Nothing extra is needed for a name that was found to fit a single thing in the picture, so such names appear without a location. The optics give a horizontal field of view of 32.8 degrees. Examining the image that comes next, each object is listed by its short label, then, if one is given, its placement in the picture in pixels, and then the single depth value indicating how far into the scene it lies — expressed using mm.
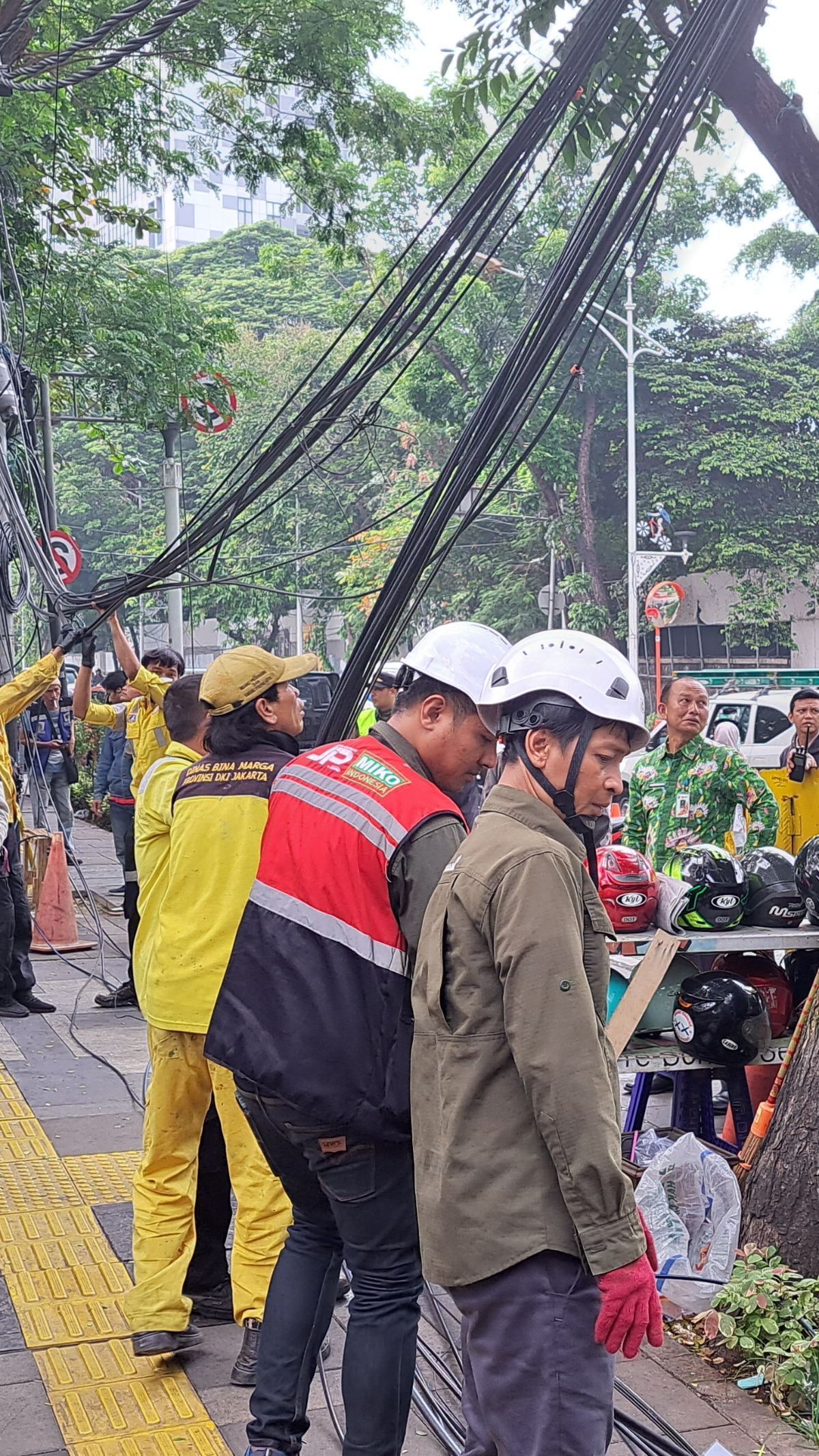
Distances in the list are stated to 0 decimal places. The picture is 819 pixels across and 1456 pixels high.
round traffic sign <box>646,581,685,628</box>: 25953
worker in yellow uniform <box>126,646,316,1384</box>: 3787
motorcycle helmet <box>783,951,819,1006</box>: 5609
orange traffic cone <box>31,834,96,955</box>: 10266
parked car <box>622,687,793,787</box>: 18047
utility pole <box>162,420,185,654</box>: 14422
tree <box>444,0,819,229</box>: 5055
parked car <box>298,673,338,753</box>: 18188
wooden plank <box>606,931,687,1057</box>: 4984
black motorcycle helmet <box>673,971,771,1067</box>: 5086
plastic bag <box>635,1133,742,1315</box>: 4254
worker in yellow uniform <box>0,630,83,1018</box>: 7922
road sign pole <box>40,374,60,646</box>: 11305
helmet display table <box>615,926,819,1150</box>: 5102
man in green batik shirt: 6359
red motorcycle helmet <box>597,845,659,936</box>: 5188
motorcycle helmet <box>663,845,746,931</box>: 5250
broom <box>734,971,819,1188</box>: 4629
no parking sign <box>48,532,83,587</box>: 11742
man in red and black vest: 2770
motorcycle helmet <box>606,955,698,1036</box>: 5316
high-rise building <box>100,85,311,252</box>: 93500
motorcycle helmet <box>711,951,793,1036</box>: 5504
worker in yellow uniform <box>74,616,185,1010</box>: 7582
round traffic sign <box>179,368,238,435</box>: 13508
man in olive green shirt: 2236
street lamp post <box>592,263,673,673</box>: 28688
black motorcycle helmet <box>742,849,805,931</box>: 5359
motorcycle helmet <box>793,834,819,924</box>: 5320
